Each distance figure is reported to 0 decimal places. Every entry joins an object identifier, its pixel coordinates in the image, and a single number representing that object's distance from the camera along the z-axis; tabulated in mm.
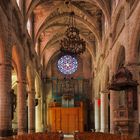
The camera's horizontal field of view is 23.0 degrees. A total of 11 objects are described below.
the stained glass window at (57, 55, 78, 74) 45969
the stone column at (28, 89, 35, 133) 31812
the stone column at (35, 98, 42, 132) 41094
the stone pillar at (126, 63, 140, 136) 18062
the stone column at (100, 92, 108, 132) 32719
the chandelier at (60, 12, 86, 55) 25984
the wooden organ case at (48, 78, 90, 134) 44000
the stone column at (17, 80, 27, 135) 25844
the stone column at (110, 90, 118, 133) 24927
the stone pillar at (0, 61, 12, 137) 19281
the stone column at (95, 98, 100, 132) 39675
